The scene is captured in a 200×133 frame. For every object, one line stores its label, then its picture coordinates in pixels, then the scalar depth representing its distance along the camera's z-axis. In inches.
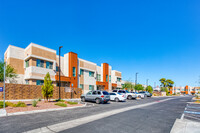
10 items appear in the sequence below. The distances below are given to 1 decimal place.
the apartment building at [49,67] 864.9
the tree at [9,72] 760.8
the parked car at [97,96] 687.1
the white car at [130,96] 1098.3
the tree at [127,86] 2048.6
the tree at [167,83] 2979.8
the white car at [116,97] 851.4
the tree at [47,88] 622.5
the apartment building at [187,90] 4984.0
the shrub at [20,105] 465.6
